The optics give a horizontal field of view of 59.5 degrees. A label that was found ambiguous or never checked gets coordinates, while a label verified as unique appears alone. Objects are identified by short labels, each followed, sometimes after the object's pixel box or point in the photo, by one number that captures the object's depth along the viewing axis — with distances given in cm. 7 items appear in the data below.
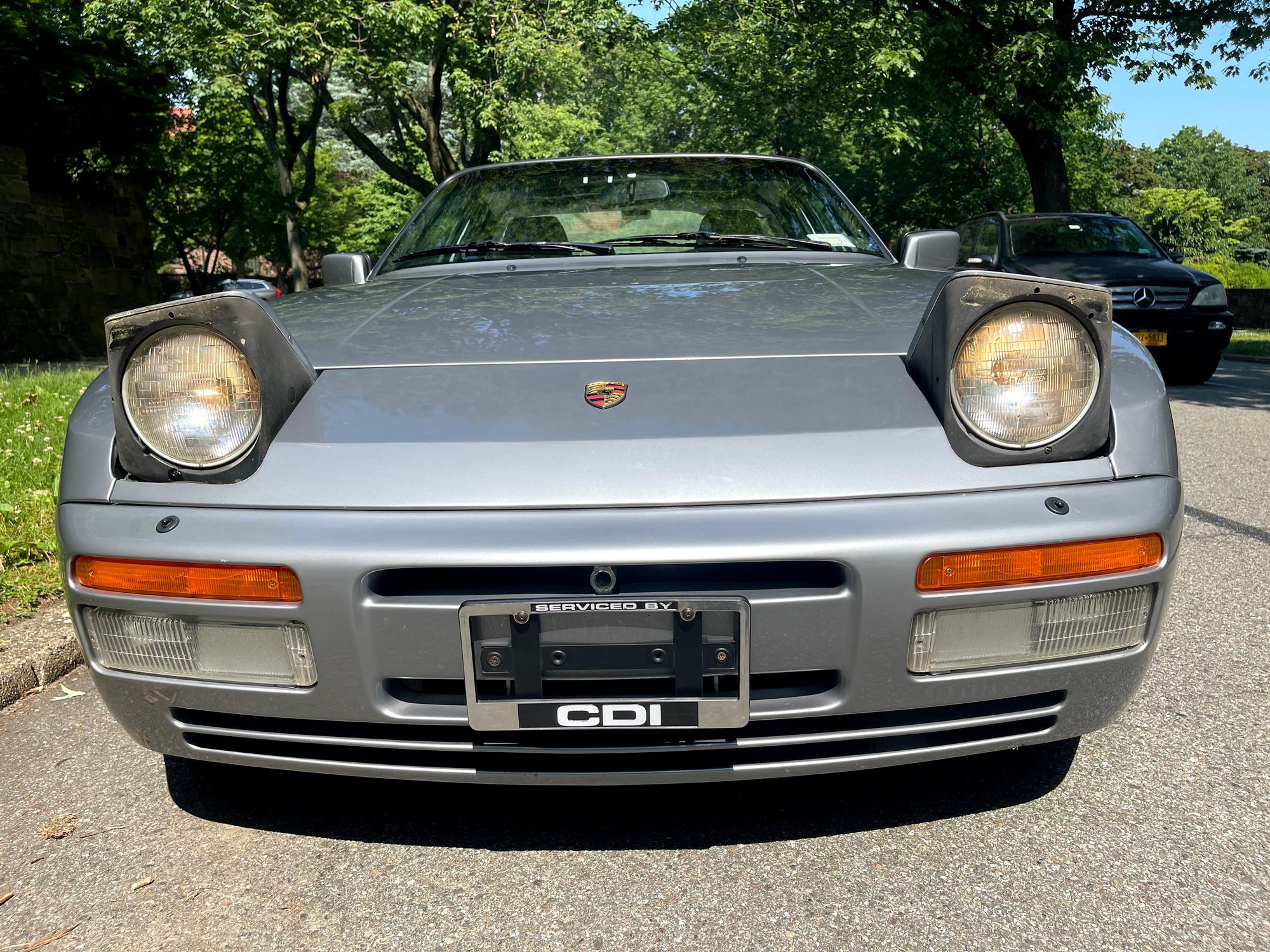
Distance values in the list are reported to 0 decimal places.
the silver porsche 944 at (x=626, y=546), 176
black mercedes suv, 956
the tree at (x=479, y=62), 1431
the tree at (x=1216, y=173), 7644
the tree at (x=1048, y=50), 1545
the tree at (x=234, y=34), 1346
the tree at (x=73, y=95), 1313
